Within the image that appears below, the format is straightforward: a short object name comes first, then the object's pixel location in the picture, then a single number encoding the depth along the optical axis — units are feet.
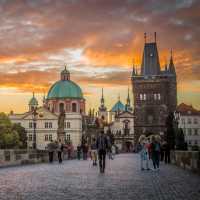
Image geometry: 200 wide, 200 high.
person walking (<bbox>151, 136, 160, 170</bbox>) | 54.06
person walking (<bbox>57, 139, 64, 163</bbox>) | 76.67
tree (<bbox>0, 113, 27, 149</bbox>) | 211.66
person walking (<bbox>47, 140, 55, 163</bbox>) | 77.27
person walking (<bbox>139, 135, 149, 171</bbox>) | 54.35
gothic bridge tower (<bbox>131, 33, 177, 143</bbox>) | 296.22
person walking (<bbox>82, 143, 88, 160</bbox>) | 98.63
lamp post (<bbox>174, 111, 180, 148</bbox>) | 144.76
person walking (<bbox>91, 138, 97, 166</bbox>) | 66.09
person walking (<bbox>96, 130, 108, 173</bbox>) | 46.45
